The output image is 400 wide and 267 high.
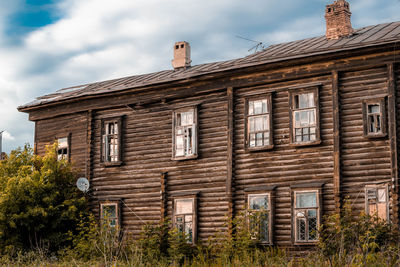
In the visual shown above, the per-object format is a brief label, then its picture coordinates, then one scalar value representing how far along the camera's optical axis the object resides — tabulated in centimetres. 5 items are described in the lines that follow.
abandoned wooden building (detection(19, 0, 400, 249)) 1934
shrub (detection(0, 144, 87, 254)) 2381
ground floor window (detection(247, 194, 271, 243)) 2045
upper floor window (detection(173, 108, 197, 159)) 2298
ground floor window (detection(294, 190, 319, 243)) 1991
